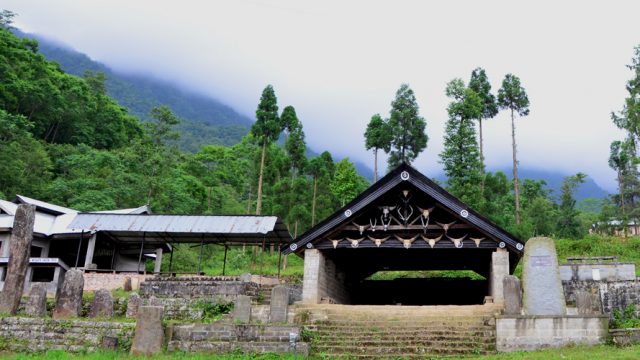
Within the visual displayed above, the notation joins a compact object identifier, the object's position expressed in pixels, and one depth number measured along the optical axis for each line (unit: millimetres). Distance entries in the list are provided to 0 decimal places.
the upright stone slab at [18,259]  17781
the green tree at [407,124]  44219
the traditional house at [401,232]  18203
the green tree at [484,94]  42844
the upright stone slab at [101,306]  18016
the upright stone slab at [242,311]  16609
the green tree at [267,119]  38500
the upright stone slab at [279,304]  16562
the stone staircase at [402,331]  14430
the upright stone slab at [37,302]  17781
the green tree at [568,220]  47531
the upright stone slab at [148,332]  14797
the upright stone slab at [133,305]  18406
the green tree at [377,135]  44872
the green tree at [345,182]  48688
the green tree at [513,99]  42125
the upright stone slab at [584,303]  15750
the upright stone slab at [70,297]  17594
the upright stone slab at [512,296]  15281
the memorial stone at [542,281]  15070
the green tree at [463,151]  36656
